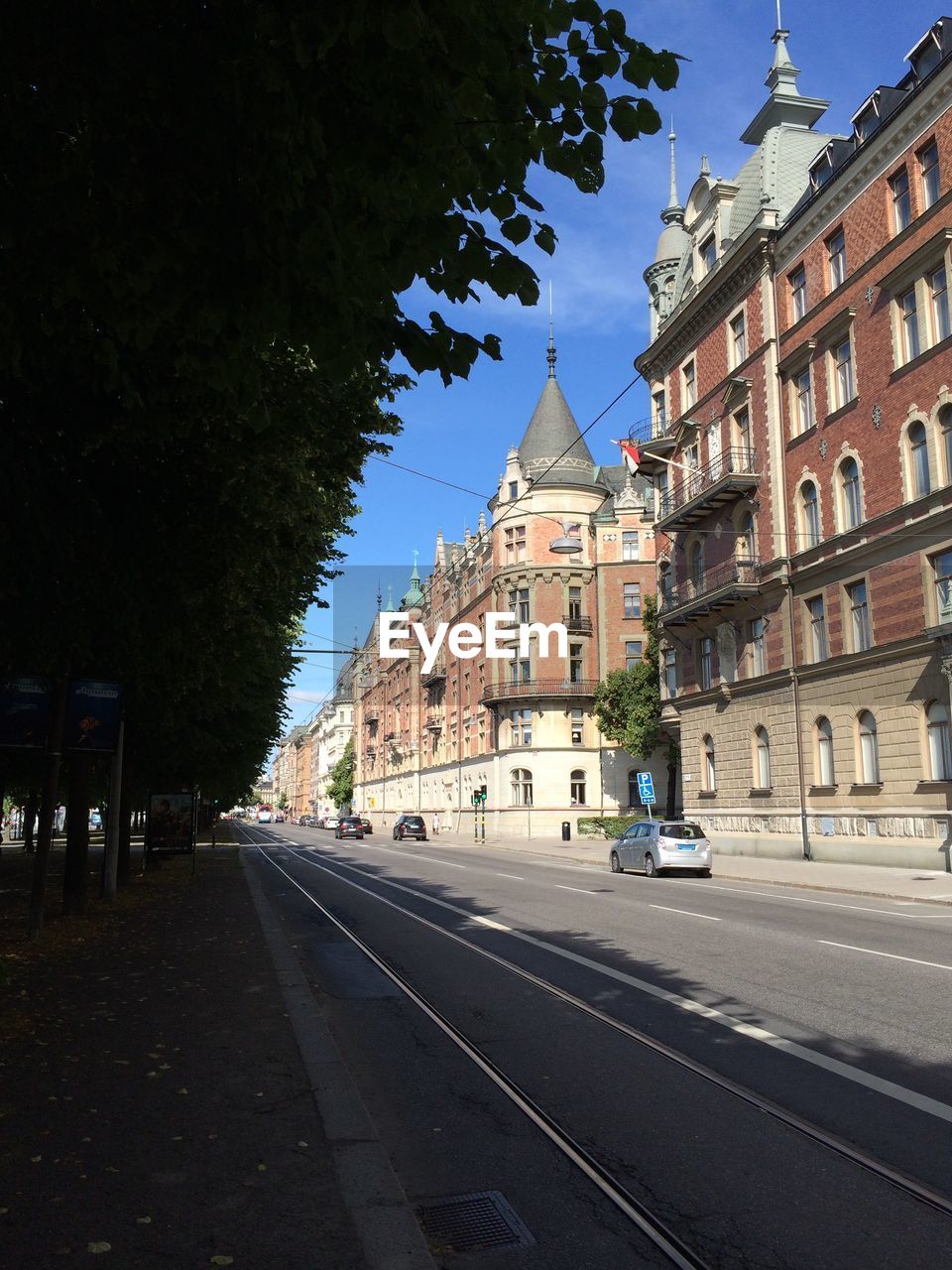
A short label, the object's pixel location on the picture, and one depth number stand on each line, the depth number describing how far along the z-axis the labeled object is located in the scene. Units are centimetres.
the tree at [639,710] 5589
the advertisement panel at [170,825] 2539
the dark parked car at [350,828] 6806
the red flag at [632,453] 4069
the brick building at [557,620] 6203
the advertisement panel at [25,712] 1216
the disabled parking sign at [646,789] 3472
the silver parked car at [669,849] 2823
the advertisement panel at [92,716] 1307
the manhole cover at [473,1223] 424
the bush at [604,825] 5434
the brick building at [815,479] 2705
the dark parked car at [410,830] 6669
